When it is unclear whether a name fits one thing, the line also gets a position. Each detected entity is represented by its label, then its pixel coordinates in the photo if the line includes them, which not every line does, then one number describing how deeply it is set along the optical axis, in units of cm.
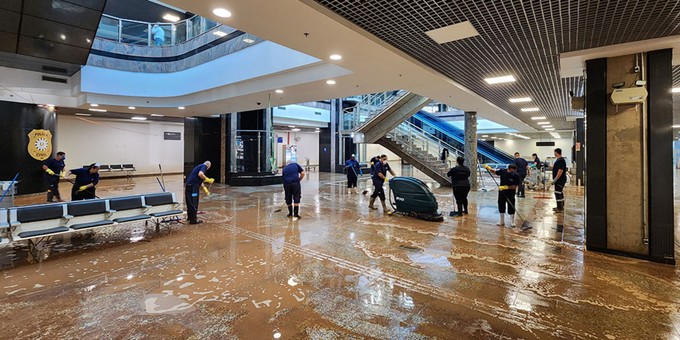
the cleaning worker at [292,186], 812
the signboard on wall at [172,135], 2186
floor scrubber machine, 775
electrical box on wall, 491
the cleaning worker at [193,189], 756
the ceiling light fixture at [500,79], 771
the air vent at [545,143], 3125
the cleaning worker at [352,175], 1336
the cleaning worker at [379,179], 922
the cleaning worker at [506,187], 715
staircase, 1455
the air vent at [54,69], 1090
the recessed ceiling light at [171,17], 1495
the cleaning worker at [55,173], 997
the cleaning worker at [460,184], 780
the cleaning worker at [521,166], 1083
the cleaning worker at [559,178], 881
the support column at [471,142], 1326
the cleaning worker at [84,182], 759
